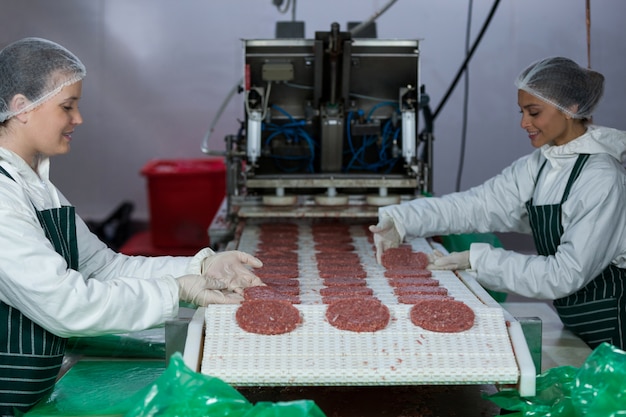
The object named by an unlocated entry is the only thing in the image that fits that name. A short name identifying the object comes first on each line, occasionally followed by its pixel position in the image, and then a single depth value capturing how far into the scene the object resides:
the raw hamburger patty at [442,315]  2.30
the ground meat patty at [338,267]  3.08
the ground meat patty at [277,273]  2.92
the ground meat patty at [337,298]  2.53
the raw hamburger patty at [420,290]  2.68
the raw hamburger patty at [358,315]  2.29
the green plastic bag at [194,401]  1.91
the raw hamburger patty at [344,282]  2.82
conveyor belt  2.12
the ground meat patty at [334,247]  3.54
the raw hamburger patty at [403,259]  3.16
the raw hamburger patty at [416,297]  2.54
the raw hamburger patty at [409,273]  2.98
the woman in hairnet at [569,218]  2.96
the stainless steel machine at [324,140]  3.97
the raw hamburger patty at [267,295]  2.53
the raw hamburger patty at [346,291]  2.66
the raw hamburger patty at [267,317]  2.28
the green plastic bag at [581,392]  1.97
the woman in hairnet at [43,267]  2.21
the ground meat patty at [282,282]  2.78
